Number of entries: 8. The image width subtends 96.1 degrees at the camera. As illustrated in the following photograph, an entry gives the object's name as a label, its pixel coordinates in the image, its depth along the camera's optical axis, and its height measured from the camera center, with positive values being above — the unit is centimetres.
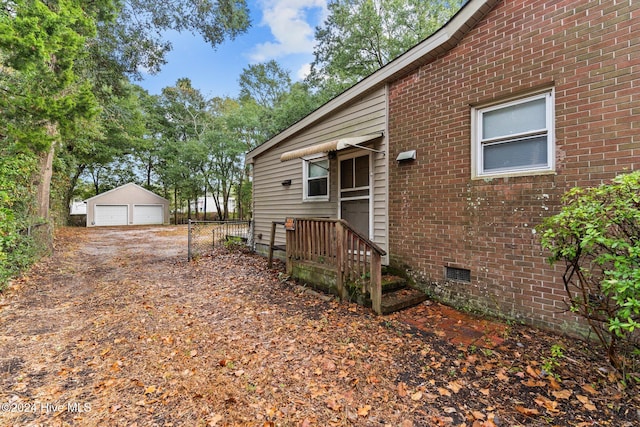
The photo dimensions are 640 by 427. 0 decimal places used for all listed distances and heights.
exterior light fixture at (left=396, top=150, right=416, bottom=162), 486 +91
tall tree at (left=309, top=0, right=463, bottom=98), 1514 +984
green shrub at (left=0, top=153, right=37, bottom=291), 494 -11
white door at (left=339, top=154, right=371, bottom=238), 588 +37
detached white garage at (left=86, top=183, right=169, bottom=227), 2319 +14
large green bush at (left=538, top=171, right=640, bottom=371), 219 -35
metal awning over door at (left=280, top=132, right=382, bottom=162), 501 +117
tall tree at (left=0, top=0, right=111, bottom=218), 526 +286
